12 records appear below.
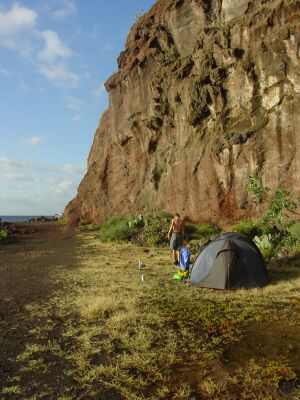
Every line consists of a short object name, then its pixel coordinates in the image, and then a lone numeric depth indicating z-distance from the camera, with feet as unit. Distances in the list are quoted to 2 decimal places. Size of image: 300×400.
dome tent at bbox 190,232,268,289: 36.94
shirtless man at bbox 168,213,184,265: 52.21
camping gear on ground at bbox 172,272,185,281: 41.42
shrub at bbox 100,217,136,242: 84.12
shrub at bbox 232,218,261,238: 64.59
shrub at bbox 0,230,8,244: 95.40
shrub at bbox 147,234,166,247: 74.84
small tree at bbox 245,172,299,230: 43.35
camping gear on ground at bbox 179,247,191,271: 42.98
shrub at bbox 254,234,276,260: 50.96
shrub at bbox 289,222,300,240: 50.70
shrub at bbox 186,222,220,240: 76.18
